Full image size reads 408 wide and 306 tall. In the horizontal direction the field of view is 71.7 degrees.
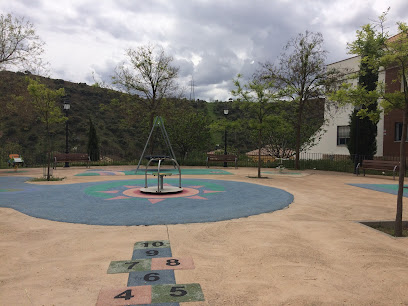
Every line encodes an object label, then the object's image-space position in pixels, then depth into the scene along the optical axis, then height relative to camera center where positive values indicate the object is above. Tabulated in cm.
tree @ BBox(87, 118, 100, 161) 2718 +52
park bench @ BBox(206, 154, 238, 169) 2064 -21
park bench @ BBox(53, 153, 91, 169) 1859 -53
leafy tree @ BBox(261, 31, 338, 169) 1867 +538
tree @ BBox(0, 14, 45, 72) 1568 +594
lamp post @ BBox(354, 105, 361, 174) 1725 +3
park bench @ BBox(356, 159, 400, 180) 1525 -30
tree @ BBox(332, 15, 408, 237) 535 +141
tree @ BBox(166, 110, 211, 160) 2328 +179
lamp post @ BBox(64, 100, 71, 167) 1886 +297
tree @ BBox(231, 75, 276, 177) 1443 +284
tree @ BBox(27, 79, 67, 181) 1297 +236
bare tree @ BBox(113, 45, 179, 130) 2021 +498
